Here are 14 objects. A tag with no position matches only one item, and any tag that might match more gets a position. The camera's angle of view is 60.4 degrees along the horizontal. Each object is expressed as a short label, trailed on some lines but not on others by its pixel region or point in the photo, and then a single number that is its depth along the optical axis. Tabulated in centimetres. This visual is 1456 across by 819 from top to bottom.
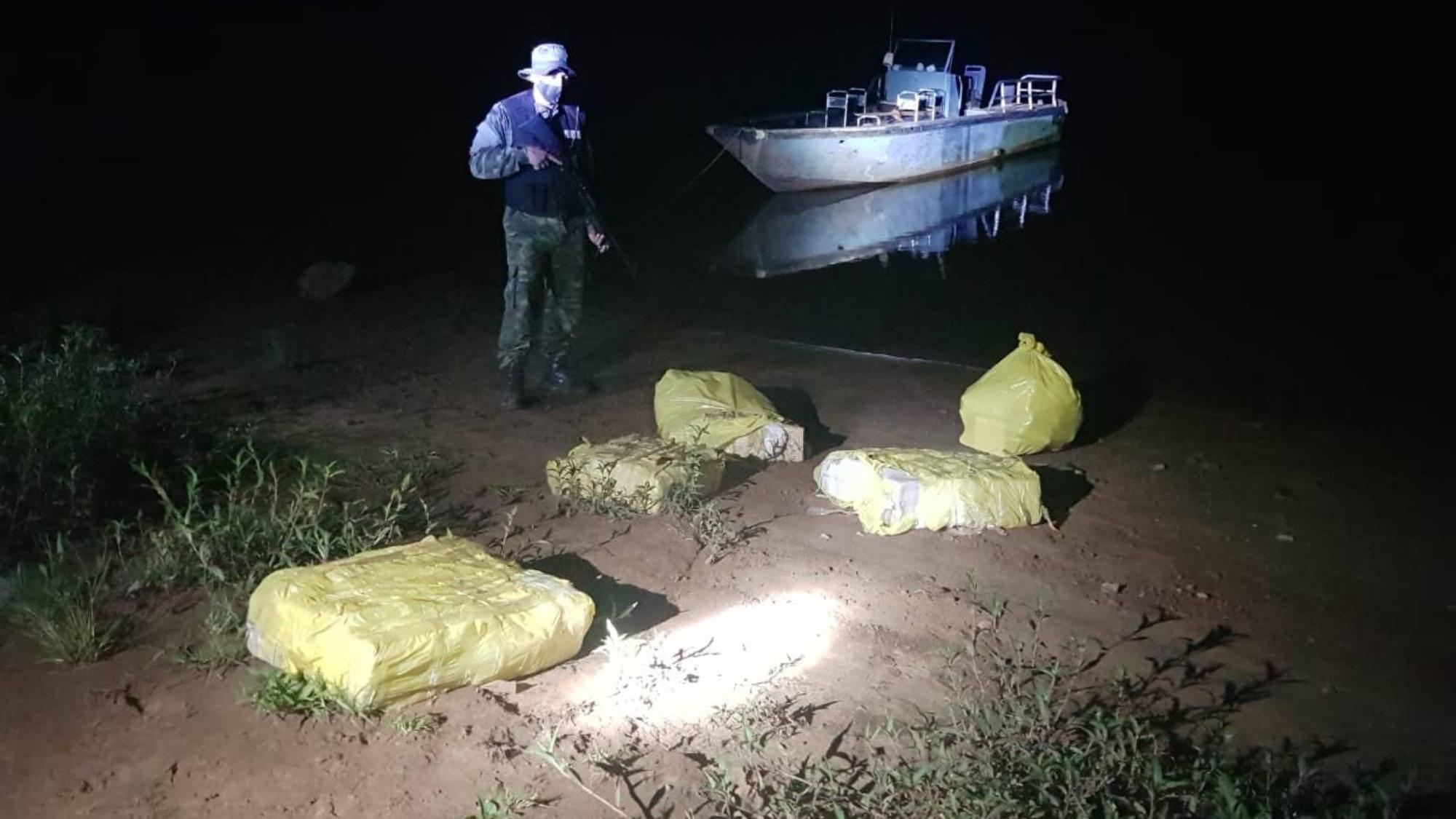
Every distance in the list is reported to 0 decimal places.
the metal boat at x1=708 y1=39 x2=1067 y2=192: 1354
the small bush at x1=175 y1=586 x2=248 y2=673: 361
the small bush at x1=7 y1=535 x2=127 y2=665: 362
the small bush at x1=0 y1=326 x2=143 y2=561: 443
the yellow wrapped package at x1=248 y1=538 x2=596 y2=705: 334
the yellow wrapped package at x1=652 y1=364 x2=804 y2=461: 530
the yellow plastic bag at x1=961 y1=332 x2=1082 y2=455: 546
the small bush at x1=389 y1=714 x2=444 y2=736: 335
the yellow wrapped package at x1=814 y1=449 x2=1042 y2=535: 469
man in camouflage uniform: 570
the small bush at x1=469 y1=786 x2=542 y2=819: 308
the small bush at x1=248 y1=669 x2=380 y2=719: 338
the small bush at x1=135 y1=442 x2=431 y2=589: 407
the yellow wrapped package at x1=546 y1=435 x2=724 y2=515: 478
